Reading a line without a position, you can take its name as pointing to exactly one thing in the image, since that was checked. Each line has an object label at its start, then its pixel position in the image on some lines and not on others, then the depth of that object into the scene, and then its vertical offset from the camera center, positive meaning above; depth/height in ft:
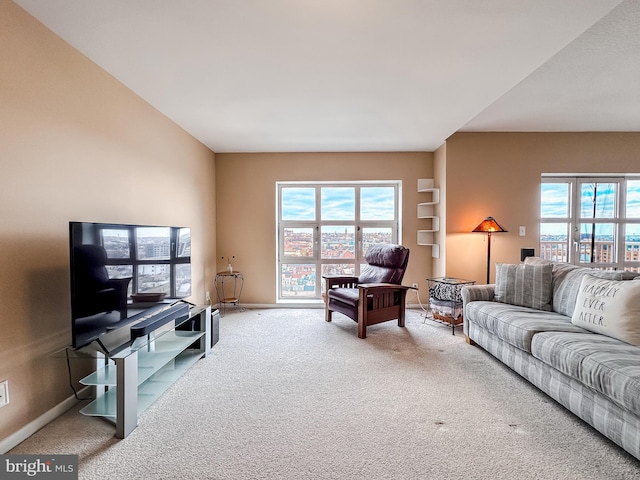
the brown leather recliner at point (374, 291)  10.62 -2.23
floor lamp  11.66 +0.24
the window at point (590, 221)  13.11 +0.58
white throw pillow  6.06 -1.61
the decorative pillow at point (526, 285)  8.73 -1.55
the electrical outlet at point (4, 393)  4.86 -2.64
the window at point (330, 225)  15.03 +0.40
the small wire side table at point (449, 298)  11.02 -2.46
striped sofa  4.76 -2.32
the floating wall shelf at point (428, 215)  13.94 +0.88
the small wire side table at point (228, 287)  14.39 -2.66
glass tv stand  5.30 -2.92
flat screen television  5.33 -0.91
